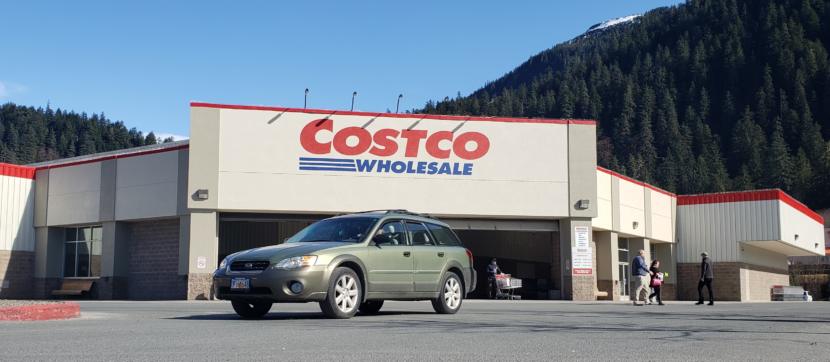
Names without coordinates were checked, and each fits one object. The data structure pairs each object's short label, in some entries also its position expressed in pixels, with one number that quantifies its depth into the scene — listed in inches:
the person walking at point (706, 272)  1043.3
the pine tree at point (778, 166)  4960.6
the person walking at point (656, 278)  978.2
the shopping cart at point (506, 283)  1246.6
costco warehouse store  1159.6
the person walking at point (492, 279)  1251.8
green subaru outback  454.3
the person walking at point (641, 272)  959.6
